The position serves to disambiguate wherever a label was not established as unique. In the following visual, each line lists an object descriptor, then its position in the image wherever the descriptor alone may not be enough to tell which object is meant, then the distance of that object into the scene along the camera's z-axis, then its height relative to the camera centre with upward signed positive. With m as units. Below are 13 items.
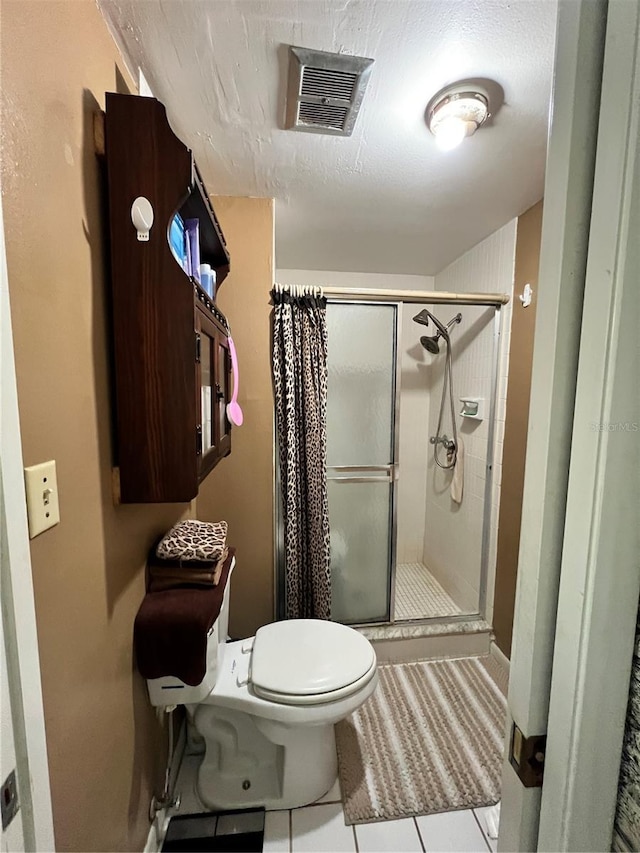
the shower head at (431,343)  2.48 +0.36
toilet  1.11 -1.02
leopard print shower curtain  1.71 -0.24
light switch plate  0.56 -0.18
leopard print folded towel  1.08 -0.49
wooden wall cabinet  0.79 +0.17
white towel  2.28 -0.53
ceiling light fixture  1.05 +0.87
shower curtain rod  1.78 +0.51
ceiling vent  0.95 +0.89
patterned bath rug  1.24 -1.44
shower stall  1.92 -0.33
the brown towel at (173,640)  0.98 -0.70
